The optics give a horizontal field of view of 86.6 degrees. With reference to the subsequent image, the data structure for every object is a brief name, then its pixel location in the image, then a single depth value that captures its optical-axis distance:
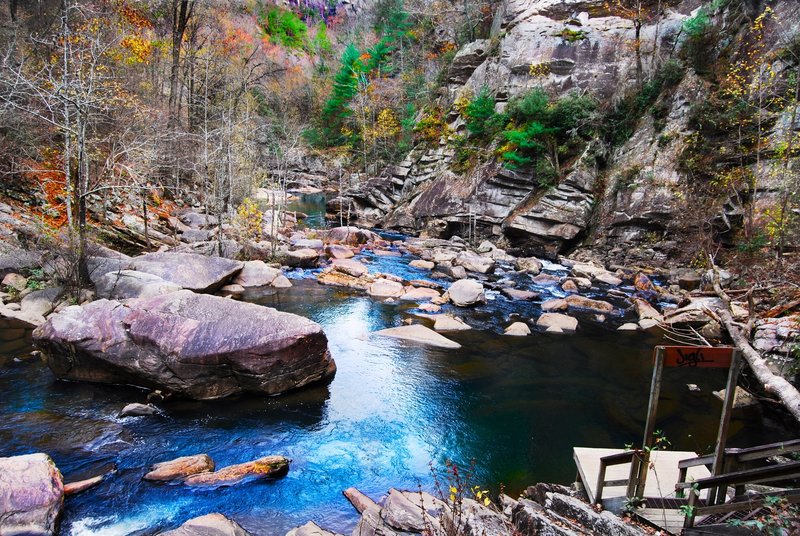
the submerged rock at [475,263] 19.73
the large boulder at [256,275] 15.43
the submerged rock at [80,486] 5.60
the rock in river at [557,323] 13.48
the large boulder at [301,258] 18.64
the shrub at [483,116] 26.98
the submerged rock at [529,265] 20.05
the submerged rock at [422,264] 20.16
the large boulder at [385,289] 16.00
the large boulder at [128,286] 11.03
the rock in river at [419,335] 11.98
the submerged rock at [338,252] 20.83
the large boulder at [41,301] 10.71
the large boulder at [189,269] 12.72
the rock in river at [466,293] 15.12
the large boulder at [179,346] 8.03
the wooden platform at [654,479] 4.13
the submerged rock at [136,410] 7.50
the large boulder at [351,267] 17.98
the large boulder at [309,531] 5.09
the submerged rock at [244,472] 6.09
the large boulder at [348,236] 23.77
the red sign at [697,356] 3.81
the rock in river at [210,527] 4.74
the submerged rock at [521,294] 16.38
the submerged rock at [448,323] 13.10
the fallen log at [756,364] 5.61
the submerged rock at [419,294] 15.91
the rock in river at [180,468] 6.07
